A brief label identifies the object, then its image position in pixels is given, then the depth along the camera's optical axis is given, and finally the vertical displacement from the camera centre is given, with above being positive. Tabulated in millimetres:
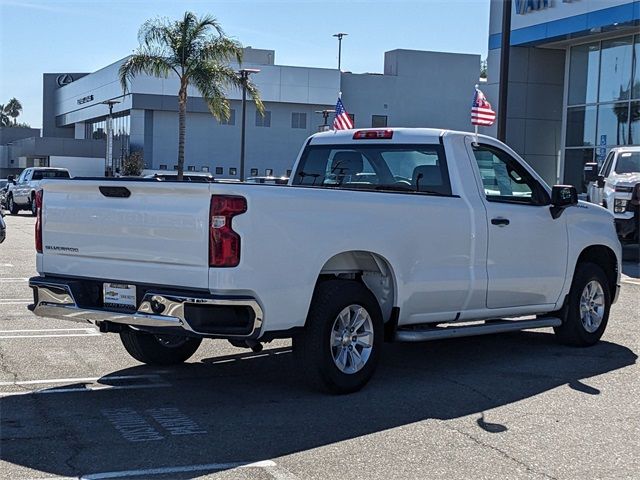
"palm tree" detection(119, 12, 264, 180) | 36844 +4344
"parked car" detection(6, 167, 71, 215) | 36312 -1426
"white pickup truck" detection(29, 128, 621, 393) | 6156 -672
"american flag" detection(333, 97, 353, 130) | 19088 +955
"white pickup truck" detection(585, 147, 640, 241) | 19578 -179
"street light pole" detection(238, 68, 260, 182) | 38500 +3681
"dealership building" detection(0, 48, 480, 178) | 58906 +3836
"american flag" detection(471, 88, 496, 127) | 16891 +1179
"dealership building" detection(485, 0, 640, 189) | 28500 +3350
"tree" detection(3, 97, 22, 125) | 160125 +8497
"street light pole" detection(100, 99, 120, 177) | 52369 +997
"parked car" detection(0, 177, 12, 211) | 39438 -1636
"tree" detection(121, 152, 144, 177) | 52031 -299
